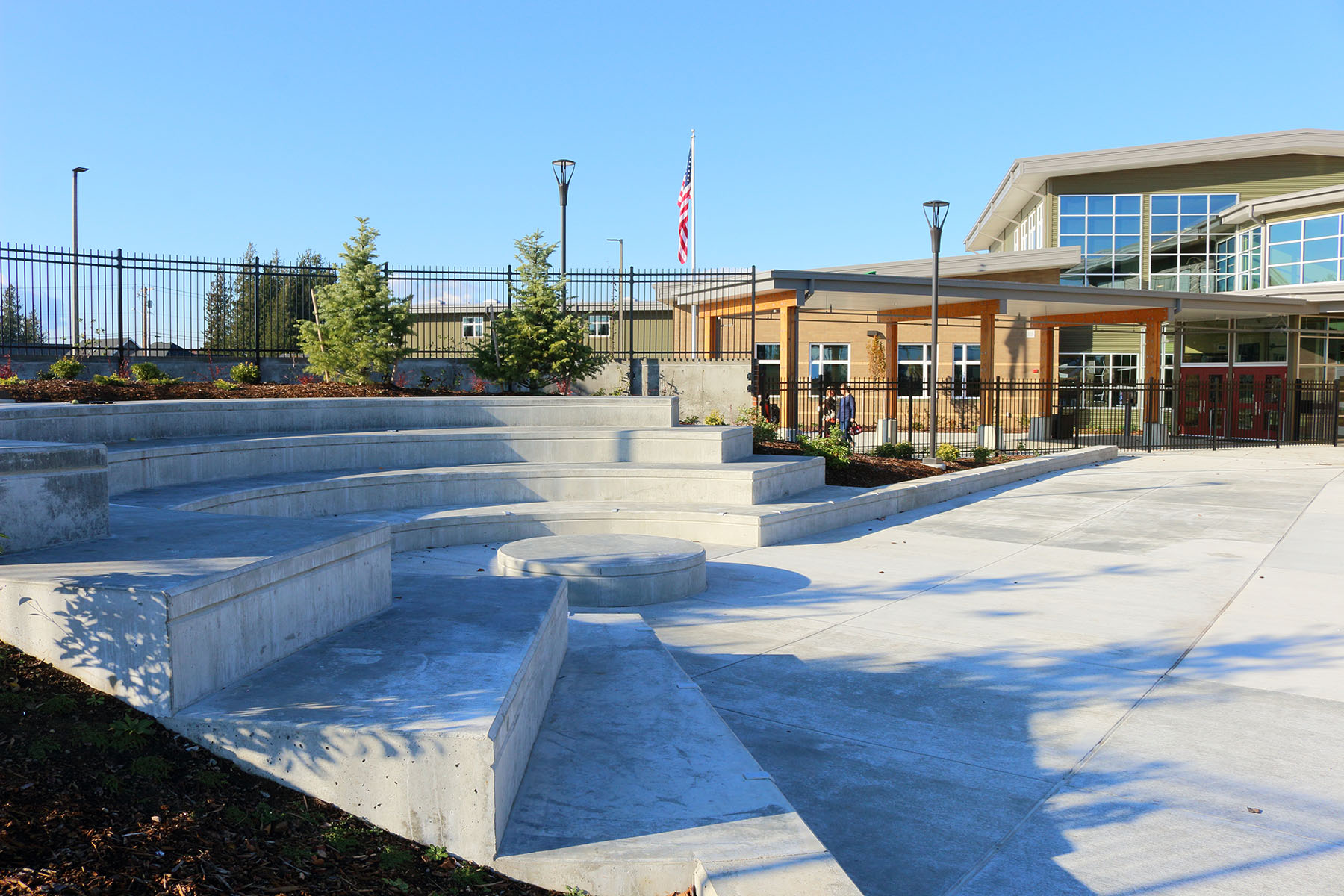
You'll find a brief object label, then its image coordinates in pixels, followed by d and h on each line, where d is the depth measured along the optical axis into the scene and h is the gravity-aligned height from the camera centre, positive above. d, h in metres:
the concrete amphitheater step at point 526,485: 10.50 -0.92
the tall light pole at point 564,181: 16.44 +4.21
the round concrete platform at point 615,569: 7.96 -1.38
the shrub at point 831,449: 15.43 -0.60
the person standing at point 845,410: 23.94 +0.10
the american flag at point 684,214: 28.55 +6.25
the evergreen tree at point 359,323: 14.95 +1.48
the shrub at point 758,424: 16.27 -0.20
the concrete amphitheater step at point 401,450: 9.65 -0.50
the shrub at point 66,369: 13.34 +0.62
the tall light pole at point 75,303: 14.80 +1.79
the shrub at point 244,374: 14.99 +0.63
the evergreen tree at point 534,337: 16.22 +1.34
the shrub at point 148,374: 13.62 +0.57
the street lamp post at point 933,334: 17.48 +1.56
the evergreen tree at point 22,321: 15.12 +1.53
